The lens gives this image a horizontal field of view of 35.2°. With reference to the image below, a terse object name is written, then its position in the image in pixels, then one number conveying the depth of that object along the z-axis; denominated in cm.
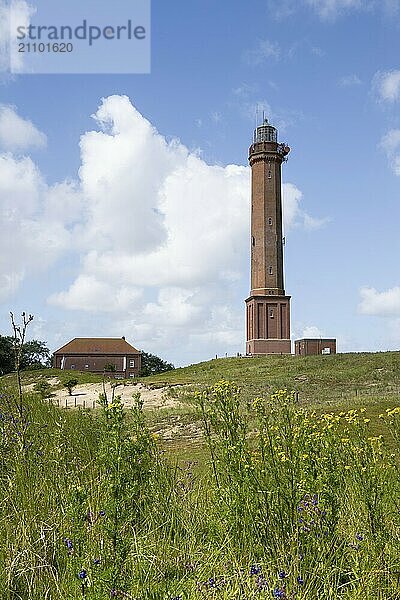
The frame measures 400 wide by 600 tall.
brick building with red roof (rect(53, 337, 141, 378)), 6481
